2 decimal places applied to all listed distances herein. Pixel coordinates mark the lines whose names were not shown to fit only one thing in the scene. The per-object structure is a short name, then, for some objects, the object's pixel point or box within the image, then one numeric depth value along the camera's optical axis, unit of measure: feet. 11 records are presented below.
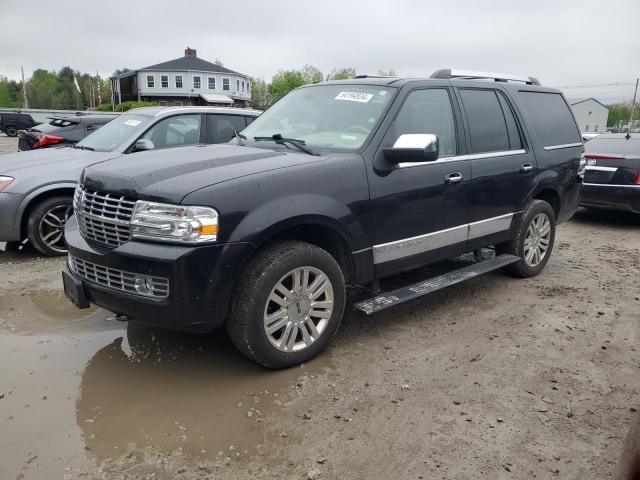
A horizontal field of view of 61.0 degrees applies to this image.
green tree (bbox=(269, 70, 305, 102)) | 274.36
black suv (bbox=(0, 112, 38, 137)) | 113.60
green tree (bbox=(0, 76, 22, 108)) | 326.98
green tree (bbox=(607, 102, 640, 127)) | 348.20
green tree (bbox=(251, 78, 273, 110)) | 281.74
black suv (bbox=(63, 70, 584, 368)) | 10.56
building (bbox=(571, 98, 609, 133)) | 263.70
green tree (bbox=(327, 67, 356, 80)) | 273.99
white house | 203.10
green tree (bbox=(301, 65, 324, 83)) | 294.76
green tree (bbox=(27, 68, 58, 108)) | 302.45
